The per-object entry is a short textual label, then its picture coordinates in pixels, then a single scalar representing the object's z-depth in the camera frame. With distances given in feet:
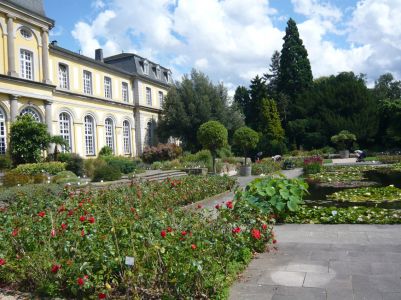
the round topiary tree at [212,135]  65.51
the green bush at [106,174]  53.57
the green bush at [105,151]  94.83
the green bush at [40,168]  59.34
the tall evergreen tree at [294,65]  136.87
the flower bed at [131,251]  11.76
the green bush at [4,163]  63.41
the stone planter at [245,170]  66.08
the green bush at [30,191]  32.08
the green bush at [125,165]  72.95
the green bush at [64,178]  51.15
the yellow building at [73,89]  68.64
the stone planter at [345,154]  105.09
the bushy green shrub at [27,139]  65.82
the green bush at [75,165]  67.41
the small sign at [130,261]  11.66
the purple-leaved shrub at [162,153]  97.91
